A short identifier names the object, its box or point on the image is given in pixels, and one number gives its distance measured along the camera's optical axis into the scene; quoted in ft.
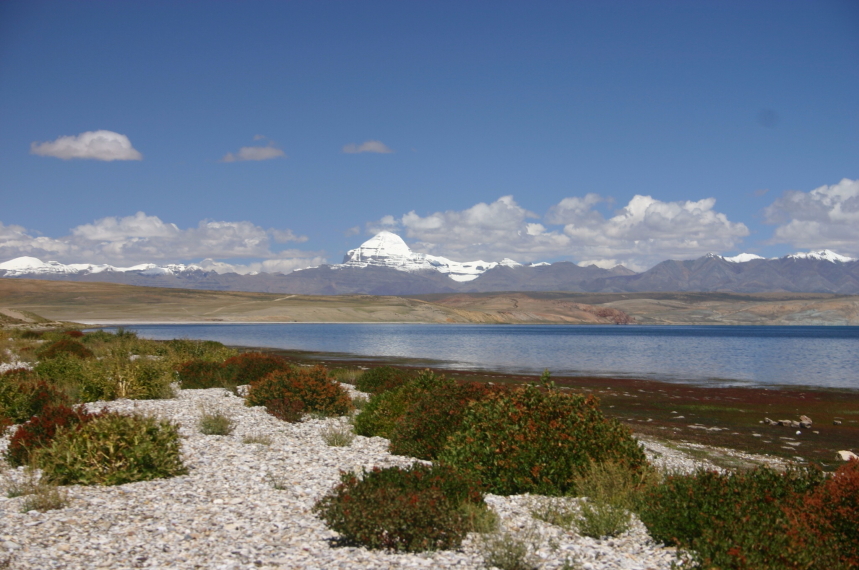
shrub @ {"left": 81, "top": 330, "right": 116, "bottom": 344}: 133.49
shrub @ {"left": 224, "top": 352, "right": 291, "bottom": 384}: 77.87
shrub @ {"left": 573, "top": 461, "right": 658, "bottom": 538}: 26.84
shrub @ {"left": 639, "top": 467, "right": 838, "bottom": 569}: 20.43
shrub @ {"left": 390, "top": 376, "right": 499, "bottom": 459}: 41.34
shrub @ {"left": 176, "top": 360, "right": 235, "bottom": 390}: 79.46
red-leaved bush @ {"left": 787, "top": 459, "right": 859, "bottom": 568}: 22.36
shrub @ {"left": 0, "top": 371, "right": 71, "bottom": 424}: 50.75
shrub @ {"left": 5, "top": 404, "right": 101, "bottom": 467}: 37.14
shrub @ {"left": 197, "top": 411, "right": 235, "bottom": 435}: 46.83
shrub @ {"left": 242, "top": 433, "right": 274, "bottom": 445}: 44.04
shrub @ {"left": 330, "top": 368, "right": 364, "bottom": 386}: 97.17
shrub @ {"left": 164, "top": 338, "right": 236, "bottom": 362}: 99.21
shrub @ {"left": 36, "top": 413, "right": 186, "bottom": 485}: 33.12
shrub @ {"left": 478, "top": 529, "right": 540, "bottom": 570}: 22.68
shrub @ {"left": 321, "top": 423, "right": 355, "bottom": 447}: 44.78
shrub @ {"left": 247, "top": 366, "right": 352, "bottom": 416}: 59.26
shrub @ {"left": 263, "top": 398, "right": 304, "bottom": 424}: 55.09
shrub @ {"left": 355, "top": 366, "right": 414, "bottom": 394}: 75.41
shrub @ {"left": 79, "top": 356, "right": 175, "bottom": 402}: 63.77
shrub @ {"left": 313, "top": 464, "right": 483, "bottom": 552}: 24.54
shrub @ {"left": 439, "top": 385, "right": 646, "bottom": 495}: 33.45
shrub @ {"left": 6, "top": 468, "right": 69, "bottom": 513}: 28.14
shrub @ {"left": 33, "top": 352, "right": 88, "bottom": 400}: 66.18
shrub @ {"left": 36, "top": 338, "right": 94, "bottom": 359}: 94.60
